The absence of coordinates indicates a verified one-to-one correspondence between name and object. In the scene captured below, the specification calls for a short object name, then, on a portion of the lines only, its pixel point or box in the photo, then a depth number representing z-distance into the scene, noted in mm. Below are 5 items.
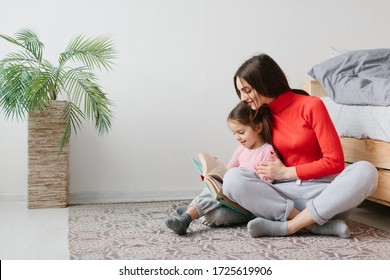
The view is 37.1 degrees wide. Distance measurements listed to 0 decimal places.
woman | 1982
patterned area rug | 1798
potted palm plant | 2637
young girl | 2178
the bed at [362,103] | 2258
